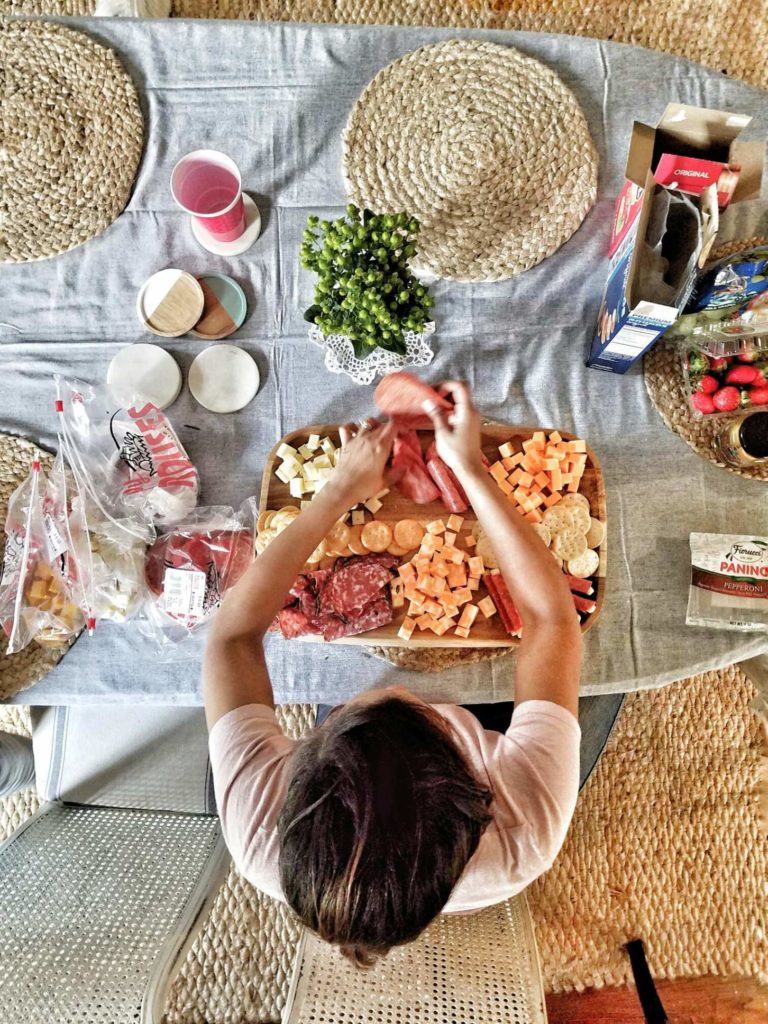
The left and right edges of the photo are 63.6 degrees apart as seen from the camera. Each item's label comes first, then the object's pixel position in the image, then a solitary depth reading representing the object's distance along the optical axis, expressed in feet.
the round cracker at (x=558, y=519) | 3.52
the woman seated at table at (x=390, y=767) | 2.12
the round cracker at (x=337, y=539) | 3.56
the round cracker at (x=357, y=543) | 3.60
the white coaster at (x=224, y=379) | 3.81
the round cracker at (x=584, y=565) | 3.50
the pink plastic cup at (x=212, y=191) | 3.60
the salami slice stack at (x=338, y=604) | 3.45
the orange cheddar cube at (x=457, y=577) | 3.50
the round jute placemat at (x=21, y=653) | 3.59
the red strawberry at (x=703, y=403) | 3.54
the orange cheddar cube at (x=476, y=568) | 3.51
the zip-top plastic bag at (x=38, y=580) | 3.41
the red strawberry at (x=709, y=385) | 3.50
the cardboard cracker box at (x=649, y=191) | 3.01
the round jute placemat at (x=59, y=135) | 3.79
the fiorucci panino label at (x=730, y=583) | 3.51
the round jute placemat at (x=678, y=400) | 3.70
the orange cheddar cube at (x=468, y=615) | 3.46
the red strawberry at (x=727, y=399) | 3.46
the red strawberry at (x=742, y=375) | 3.40
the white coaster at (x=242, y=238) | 3.83
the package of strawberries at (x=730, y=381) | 3.40
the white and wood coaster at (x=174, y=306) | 3.80
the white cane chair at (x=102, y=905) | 3.04
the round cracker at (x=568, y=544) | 3.51
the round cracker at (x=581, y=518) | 3.53
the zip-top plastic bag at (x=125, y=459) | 3.52
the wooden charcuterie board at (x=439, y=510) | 3.51
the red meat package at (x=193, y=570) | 3.47
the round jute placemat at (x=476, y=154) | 3.71
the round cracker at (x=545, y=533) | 3.51
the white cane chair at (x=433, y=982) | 3.26
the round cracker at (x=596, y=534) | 3.55
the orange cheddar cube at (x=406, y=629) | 3.48
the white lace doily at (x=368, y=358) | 3.76
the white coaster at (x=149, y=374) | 3.78
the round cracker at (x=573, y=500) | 3.58
